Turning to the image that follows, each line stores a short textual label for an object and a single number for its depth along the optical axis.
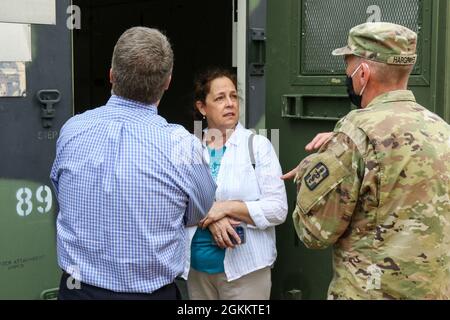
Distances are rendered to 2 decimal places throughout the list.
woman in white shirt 5.12
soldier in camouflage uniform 4.24
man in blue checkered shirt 4.23
